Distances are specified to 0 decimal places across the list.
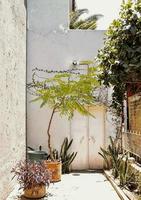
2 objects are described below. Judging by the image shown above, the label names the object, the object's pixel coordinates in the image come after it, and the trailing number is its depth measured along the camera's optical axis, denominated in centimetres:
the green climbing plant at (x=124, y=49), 438
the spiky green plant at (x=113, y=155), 1018
